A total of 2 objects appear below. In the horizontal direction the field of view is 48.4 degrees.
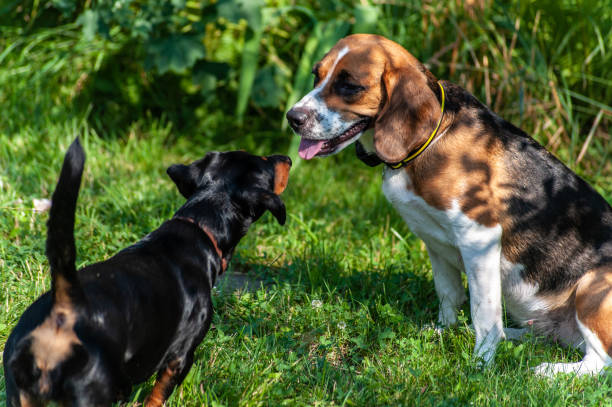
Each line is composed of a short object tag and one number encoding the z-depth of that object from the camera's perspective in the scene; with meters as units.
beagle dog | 3.34
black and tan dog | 2.28
